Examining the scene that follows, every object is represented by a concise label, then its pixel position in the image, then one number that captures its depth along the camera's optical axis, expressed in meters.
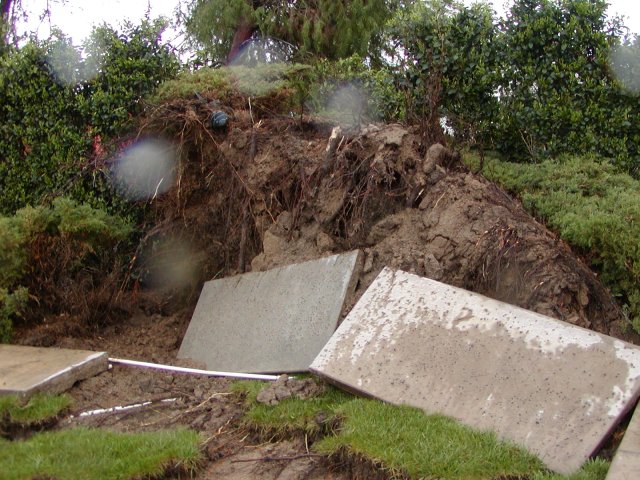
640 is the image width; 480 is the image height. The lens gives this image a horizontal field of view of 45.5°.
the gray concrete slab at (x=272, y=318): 5.91
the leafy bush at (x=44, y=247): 7.20
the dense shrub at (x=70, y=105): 8.60
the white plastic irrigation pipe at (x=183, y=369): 5.93
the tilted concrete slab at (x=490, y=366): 4.45
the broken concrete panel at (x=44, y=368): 5.46
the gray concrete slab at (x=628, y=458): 3.78
